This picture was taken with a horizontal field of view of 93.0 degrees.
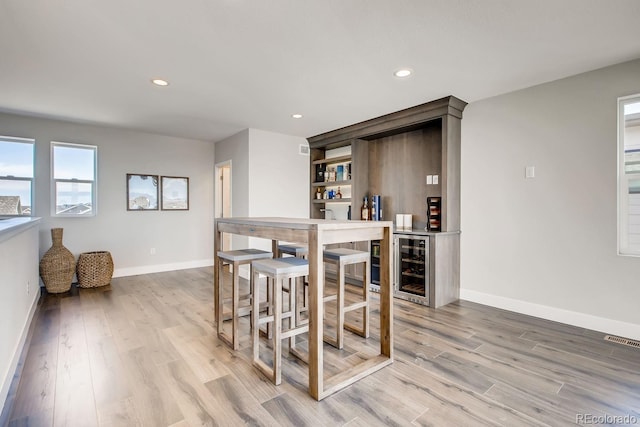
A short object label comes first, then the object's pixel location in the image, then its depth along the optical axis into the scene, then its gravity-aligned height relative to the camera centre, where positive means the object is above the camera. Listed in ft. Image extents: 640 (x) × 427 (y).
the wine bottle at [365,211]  15.55 +0.12
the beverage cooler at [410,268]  11.93 -2.26
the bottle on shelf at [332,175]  17.43 +2.21
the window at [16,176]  13.44 +1.71
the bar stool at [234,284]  7.93 -1.95
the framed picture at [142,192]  16.70 +1.19
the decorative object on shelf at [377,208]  15.20 +0.26
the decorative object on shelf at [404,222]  13.83 -0.40
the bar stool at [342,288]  8.00 -2.05
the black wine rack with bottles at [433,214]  12.38 -0.03
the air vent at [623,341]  8.27 -3.56
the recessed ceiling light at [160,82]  9.95 +4.37
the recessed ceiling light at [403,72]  9.20 +4.35
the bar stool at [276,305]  6.36 -2.03
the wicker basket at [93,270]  14.28 -2.68
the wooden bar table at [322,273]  5.98 -1.29
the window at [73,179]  14.74 +1.73
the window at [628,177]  8.89 +1.06
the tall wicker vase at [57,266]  13.33 -2.35
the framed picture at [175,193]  17.87 +1.23
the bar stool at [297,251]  9.84 -1.28
